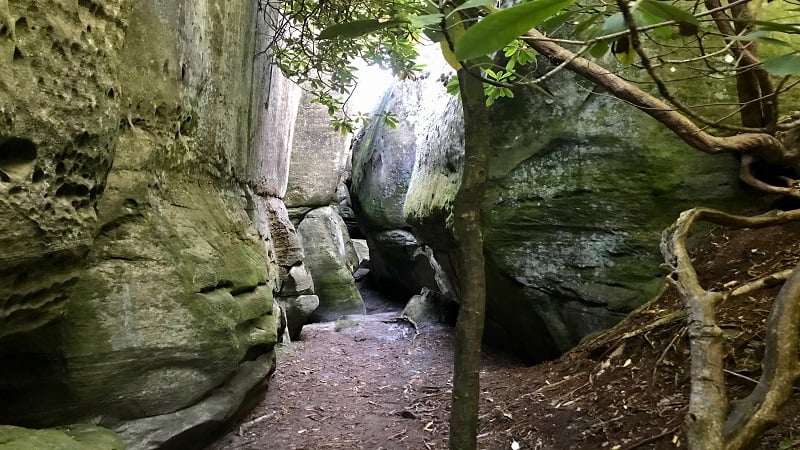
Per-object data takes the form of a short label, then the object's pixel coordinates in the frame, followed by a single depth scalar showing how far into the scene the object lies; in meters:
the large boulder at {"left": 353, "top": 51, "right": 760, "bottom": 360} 4.00
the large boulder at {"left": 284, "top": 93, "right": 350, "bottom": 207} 12.72
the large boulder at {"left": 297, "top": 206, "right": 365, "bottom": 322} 11.87
